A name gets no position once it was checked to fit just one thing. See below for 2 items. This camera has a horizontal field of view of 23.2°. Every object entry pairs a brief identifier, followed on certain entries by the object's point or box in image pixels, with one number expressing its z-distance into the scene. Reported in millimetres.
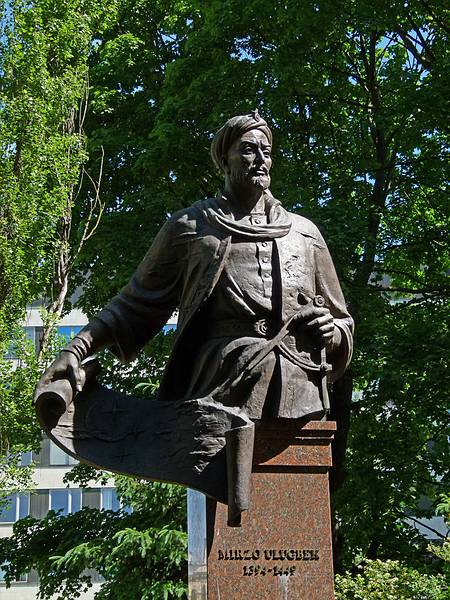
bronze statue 5129
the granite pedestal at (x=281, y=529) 4996
